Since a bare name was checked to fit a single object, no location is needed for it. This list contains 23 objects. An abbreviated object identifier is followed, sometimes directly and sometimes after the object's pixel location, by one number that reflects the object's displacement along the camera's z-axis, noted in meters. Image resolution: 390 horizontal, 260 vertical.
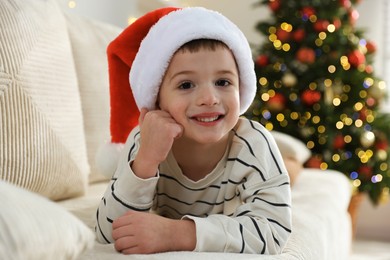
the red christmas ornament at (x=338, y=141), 3.66
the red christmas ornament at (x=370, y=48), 3.82
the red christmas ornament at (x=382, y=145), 3.71
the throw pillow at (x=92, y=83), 2.00
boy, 1.04
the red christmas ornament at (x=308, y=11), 3.79
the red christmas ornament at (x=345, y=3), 3.81
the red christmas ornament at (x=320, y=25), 3.74
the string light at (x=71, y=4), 2.84
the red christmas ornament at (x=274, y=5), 3.87
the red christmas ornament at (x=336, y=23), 3.77
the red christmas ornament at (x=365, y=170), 3.68
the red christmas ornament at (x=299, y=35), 3.74
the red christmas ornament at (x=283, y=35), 3.79
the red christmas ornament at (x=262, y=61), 3.79
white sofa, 1.36
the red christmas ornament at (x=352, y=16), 3.85
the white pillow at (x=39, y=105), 1.38
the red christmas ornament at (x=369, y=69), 3.73
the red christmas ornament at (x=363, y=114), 3.70
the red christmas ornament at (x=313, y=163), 3.59
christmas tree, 3.69
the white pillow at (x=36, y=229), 0.59
